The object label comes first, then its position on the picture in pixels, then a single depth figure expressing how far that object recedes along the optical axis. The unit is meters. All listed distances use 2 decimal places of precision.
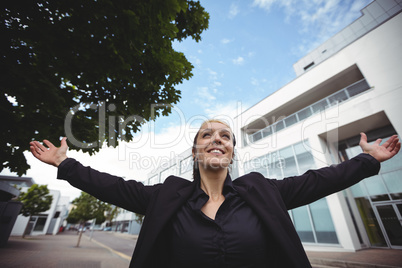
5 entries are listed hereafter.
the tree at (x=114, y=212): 44.05
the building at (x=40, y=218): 22.05
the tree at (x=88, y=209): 21.19
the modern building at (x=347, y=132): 9.46
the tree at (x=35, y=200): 19.99
